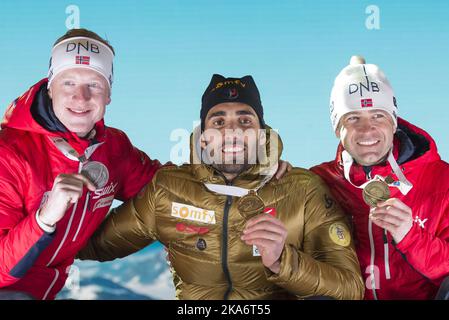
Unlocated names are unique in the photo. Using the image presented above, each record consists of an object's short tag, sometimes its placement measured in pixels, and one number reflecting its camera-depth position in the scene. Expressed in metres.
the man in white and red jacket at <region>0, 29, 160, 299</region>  3.58
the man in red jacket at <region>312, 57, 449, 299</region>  3.97
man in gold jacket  3.79
